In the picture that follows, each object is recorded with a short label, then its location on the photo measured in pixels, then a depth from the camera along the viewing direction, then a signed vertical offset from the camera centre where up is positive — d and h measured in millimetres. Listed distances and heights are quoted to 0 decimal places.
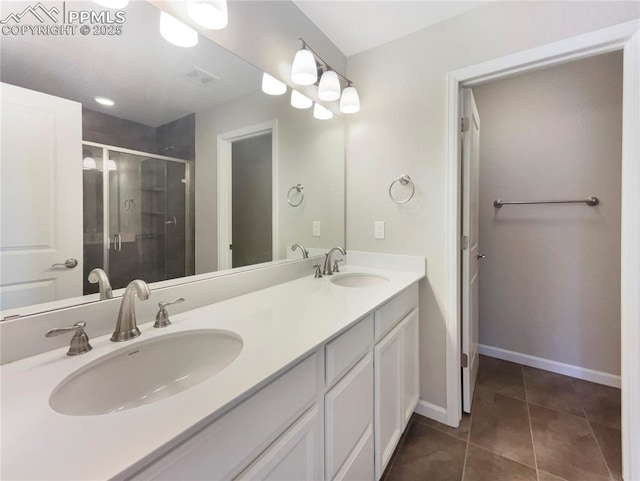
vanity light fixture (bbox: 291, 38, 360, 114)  1419 +873
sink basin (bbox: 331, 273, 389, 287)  1691 -277
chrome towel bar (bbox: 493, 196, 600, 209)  1968 +253
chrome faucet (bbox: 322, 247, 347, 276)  1740 -184
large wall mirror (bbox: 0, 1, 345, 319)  724 +257
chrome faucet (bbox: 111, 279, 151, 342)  780 -234
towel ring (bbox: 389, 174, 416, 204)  1715 +330
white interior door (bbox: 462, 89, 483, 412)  1639 +6
